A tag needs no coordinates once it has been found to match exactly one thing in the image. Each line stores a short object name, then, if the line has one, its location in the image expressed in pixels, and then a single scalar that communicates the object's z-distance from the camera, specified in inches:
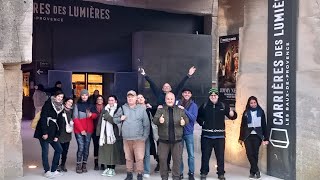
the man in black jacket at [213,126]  248.6
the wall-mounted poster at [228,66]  342.1
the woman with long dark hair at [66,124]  256.7
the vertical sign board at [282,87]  251.5
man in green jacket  232.0
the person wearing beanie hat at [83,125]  264.0
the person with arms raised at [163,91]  255.7
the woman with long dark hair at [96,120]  269.2
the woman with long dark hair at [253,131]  257.9
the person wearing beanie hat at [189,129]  247.6
